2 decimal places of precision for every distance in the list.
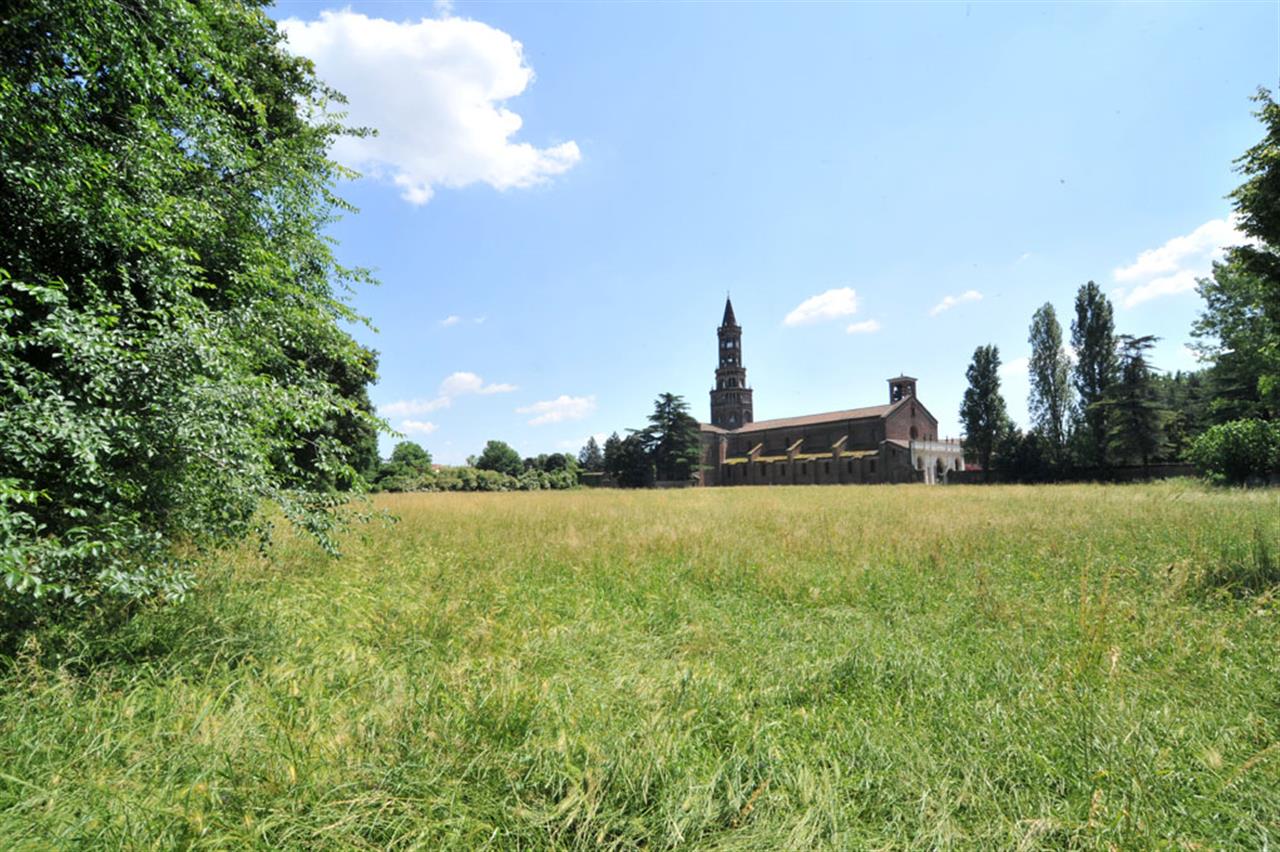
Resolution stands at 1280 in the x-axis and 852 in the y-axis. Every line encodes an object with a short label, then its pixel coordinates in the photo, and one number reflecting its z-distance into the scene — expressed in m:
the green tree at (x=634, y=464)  56.66
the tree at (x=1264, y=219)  6.03
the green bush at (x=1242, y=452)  18.48
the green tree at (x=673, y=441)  55.25
